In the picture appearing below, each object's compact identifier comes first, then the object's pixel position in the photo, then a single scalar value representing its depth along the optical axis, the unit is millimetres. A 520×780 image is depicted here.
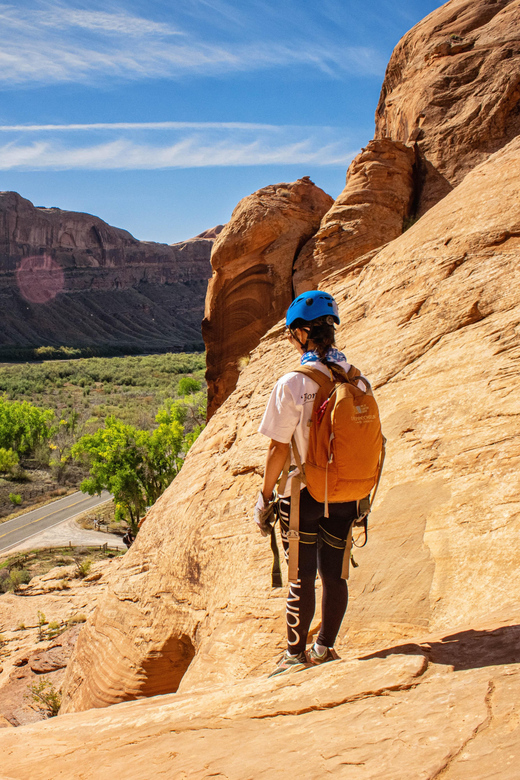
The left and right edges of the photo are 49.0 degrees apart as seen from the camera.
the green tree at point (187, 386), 41219
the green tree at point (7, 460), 31203
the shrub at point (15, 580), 18086
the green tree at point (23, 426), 33531
